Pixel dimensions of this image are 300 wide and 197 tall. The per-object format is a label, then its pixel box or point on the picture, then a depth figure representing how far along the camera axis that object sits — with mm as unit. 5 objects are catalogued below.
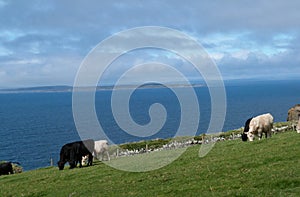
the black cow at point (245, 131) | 32316
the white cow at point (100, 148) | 37622
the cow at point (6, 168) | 39469
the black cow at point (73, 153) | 32344
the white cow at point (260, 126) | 31781
